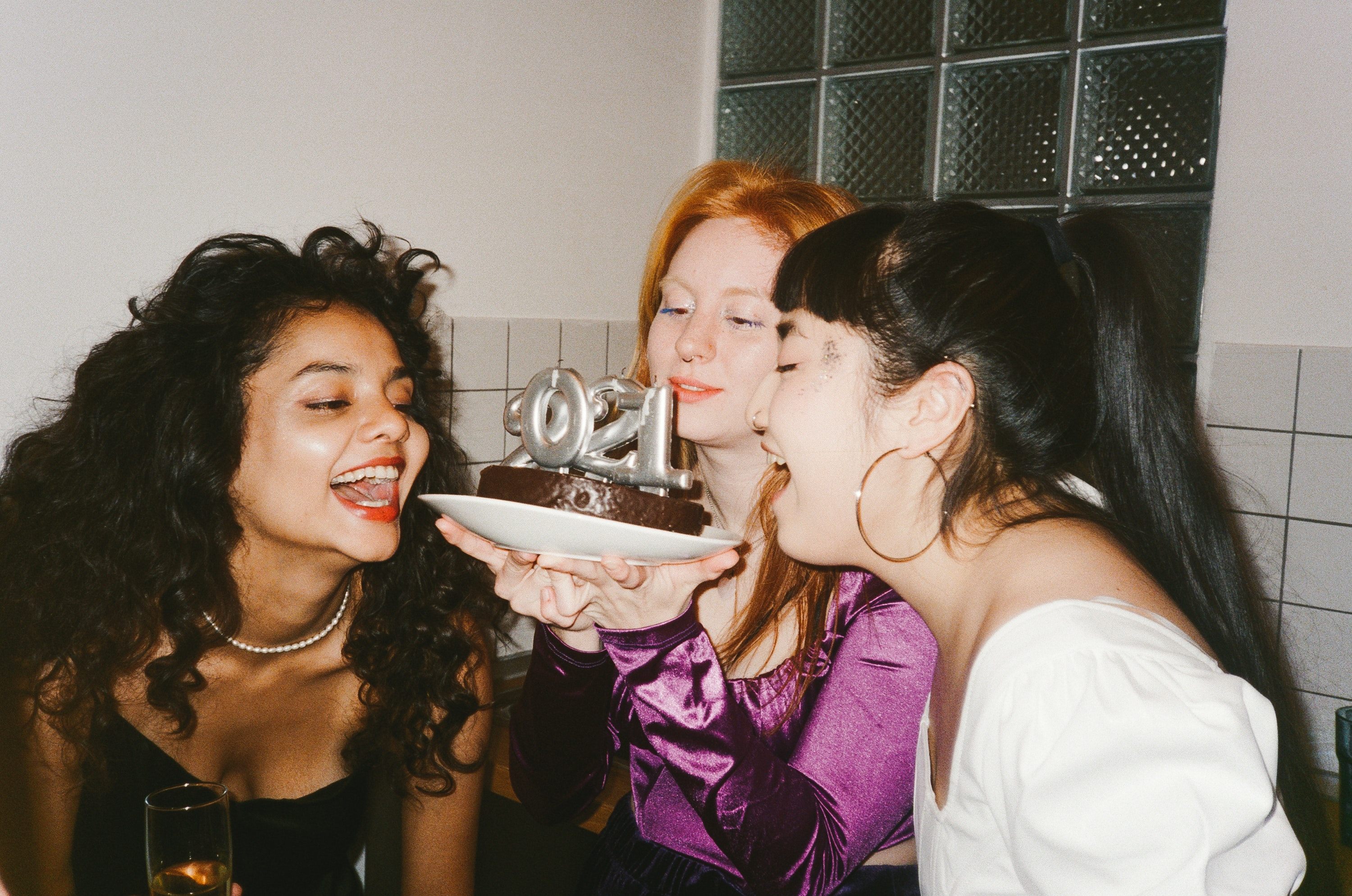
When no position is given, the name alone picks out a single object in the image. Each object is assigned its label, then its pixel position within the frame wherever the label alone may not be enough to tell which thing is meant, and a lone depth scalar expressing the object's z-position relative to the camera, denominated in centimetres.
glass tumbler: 110
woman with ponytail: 93
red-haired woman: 116
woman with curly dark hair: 142
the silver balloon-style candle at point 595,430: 114
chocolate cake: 105
